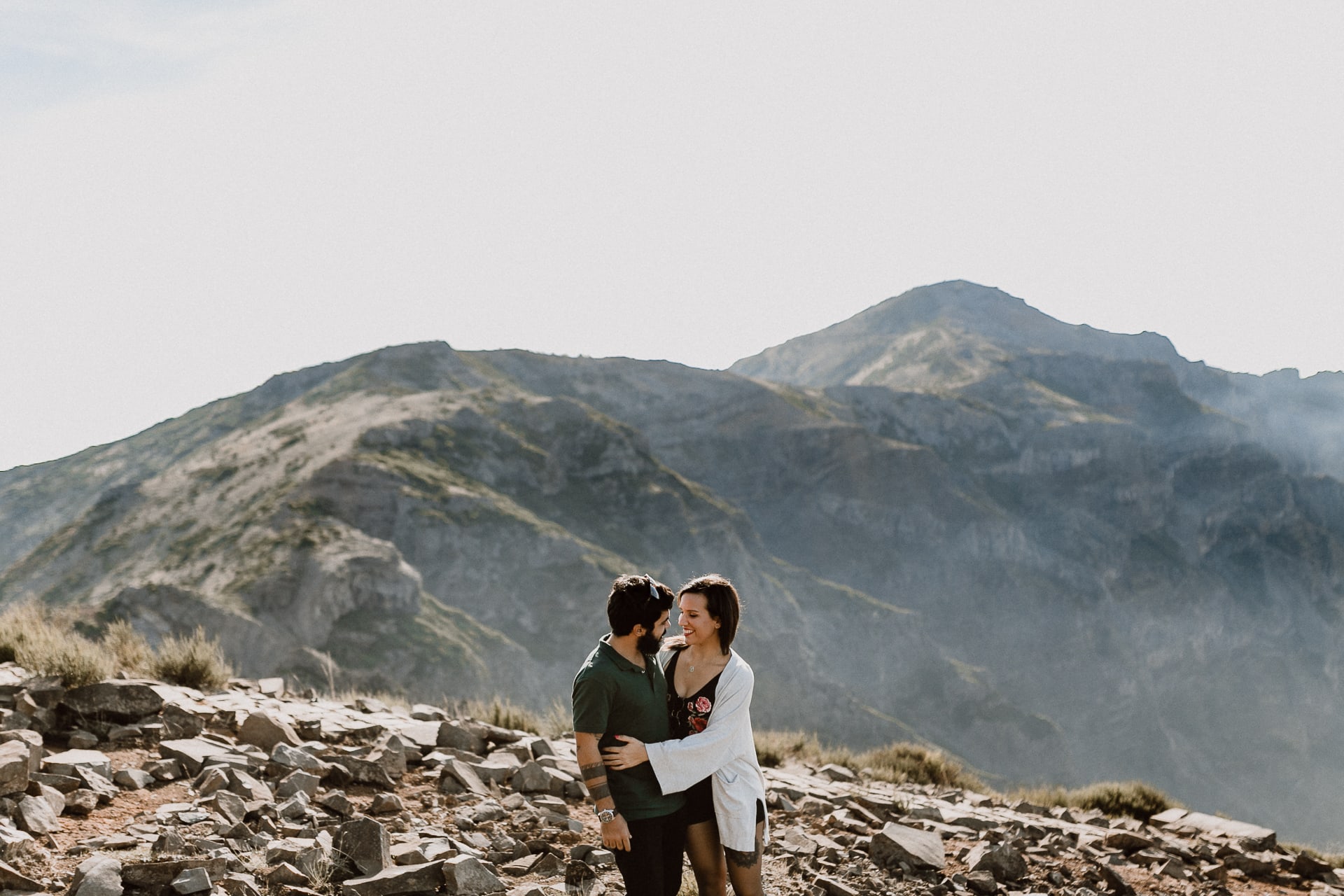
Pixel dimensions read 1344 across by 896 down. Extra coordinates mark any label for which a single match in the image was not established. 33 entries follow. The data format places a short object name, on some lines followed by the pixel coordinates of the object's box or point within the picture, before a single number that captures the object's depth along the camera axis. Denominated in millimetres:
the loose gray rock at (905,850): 7895
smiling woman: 4578
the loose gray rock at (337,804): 7070
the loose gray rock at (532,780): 8508
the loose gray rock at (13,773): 6168
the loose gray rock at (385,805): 7438
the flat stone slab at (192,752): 7555
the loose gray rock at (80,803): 6449
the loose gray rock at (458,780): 8227
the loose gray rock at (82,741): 7902
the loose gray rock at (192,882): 5152
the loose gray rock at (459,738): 9727
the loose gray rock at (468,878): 5703
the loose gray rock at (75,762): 6934
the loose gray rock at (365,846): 5770
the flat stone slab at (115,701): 8484
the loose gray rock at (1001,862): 8031
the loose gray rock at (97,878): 5070
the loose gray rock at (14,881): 5102
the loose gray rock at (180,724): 8398
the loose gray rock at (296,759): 7859
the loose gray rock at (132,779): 7066
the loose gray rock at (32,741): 6867
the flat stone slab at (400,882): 5449
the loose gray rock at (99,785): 6695
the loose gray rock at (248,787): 7031
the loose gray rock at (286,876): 5520
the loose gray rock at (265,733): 8617
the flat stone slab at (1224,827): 10781
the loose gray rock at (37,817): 5895
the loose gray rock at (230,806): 6492
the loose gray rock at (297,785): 7262
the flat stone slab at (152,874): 5262
